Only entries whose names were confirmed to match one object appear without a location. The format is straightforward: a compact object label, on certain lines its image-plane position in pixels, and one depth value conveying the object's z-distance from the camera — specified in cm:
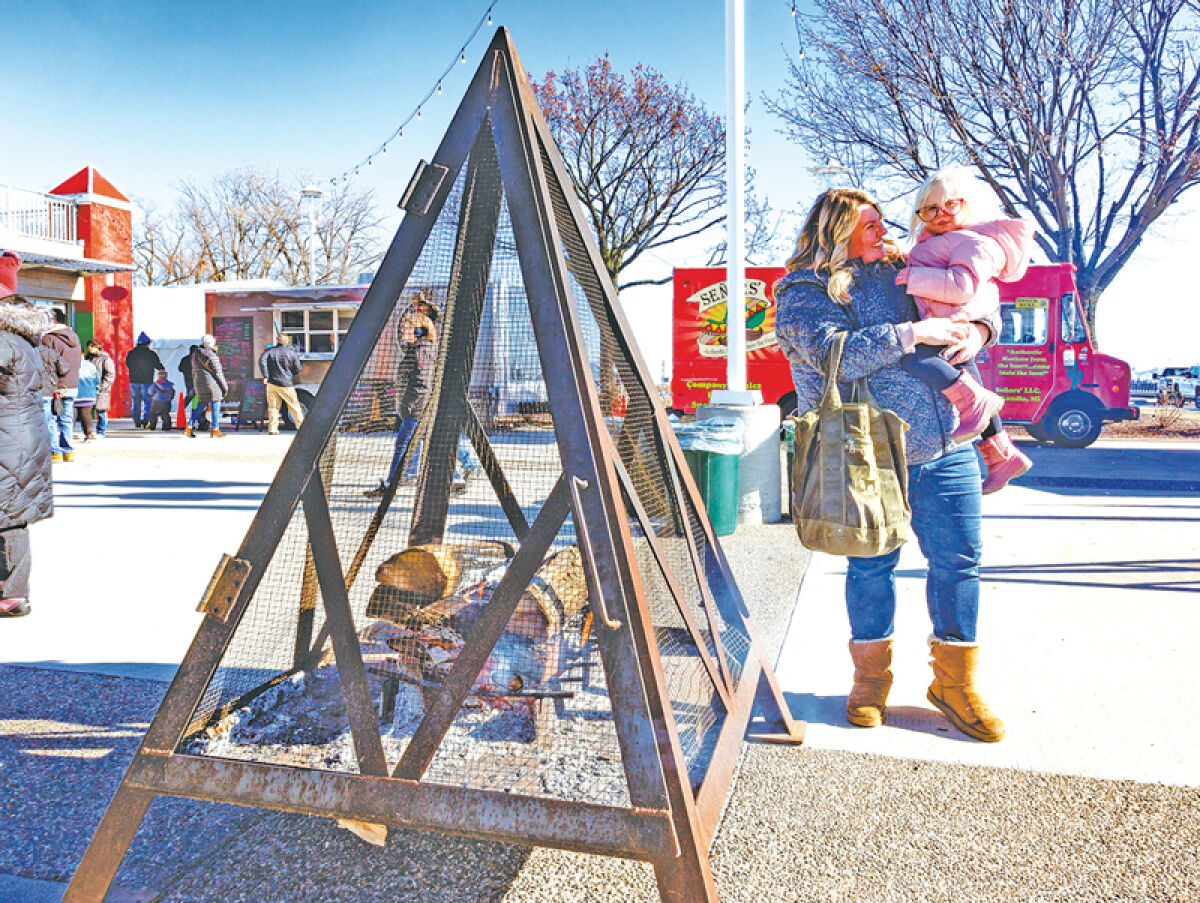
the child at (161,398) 2020
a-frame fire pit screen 188
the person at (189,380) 1772
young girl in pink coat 289
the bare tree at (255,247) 4772
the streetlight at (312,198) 2811
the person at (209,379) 1684
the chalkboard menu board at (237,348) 2045
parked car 2197
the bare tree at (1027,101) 1709
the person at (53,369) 1022
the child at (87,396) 1598
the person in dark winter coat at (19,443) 455
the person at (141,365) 1995
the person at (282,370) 1516
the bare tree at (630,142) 2406
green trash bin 683
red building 2336
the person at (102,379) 1606
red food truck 1471
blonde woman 297
